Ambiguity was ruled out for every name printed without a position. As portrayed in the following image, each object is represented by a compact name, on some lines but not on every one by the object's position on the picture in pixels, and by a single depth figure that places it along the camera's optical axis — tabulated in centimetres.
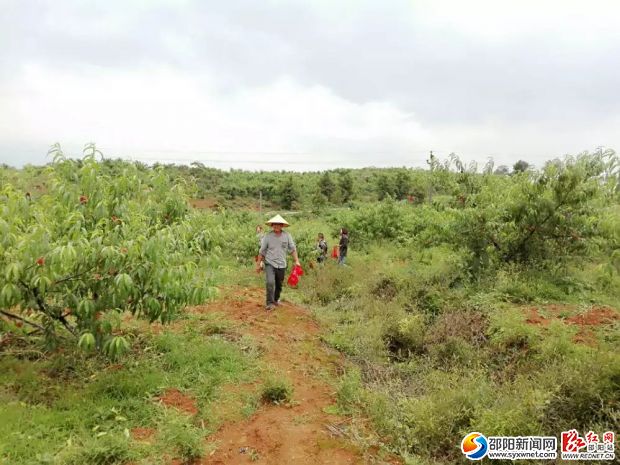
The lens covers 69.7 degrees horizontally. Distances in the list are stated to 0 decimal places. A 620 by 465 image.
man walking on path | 673
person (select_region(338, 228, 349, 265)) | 1107
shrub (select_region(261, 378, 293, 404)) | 409
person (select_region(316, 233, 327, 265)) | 1102
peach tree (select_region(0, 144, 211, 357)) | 338
